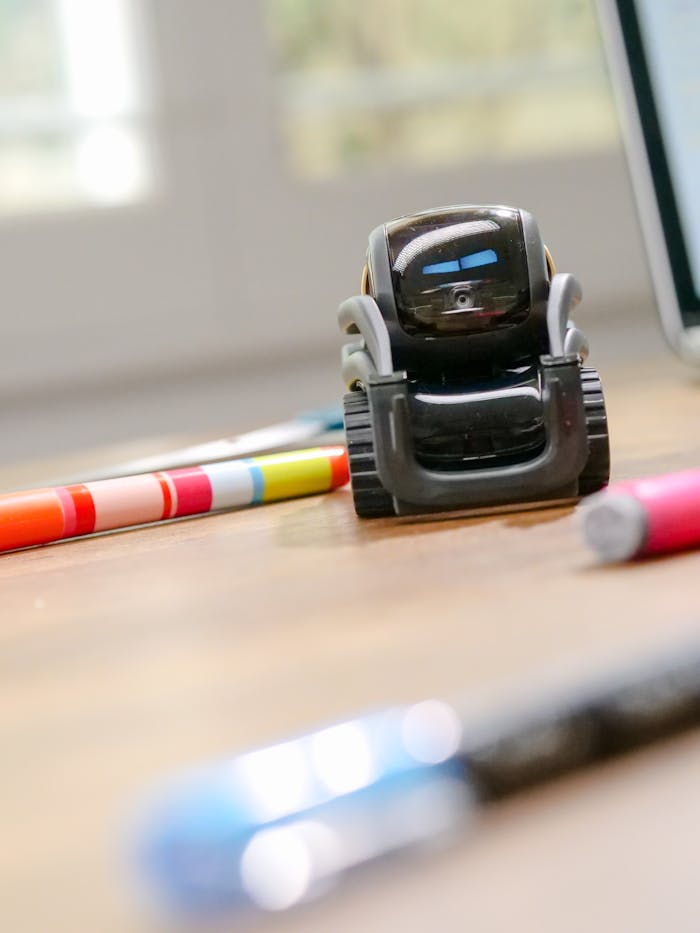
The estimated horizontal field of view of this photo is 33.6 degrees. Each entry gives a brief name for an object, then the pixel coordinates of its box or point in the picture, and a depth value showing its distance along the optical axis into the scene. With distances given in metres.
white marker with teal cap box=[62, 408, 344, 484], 0.68
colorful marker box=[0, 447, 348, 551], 0.54
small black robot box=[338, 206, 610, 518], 0.48
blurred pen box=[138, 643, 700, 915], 0.17
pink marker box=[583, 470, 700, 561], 0.37
